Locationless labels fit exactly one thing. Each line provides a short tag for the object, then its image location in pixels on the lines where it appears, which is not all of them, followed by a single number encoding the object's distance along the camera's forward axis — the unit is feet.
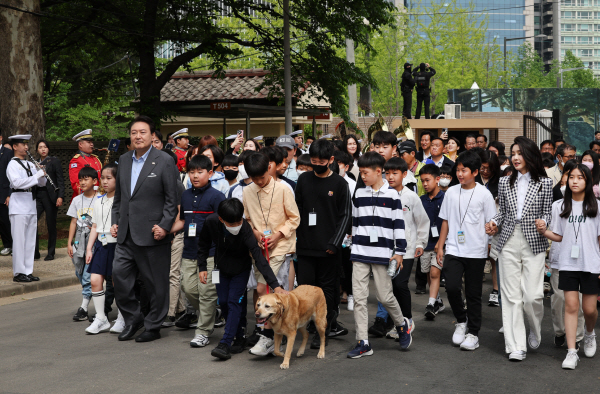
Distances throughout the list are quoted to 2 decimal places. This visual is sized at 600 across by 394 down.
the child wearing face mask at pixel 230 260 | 20.88
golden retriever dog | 19.16
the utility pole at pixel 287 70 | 58.65
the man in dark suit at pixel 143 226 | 23.48
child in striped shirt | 20.98
